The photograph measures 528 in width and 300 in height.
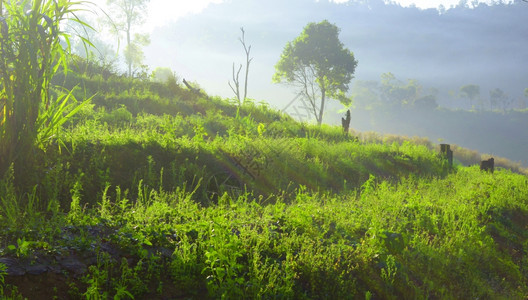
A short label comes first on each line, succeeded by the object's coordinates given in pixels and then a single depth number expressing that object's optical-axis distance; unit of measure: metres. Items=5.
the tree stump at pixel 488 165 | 13.72
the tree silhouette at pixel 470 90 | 117.94
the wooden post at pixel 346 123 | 17.97
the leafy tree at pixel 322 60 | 38.88
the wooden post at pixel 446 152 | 15.20
